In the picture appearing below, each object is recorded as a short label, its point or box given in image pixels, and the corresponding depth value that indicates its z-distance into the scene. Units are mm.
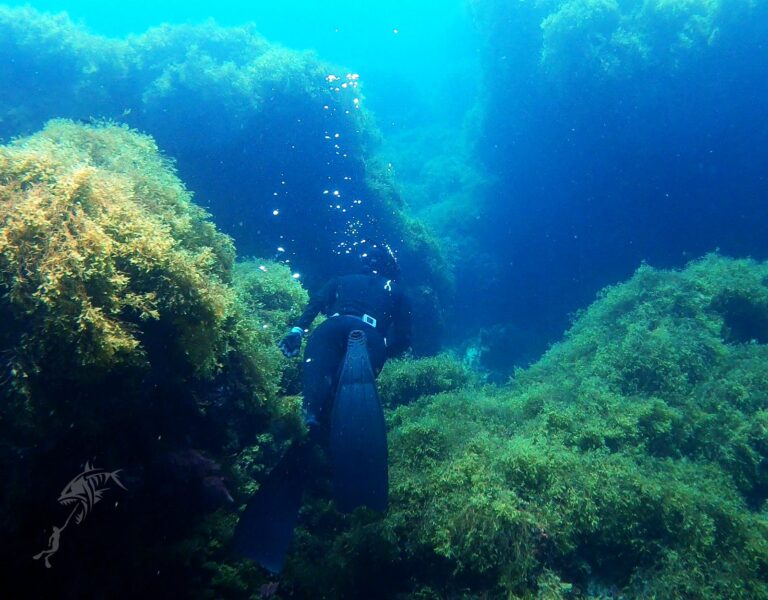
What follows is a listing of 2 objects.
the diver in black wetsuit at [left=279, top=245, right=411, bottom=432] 4535
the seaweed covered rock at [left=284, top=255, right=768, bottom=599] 3227
